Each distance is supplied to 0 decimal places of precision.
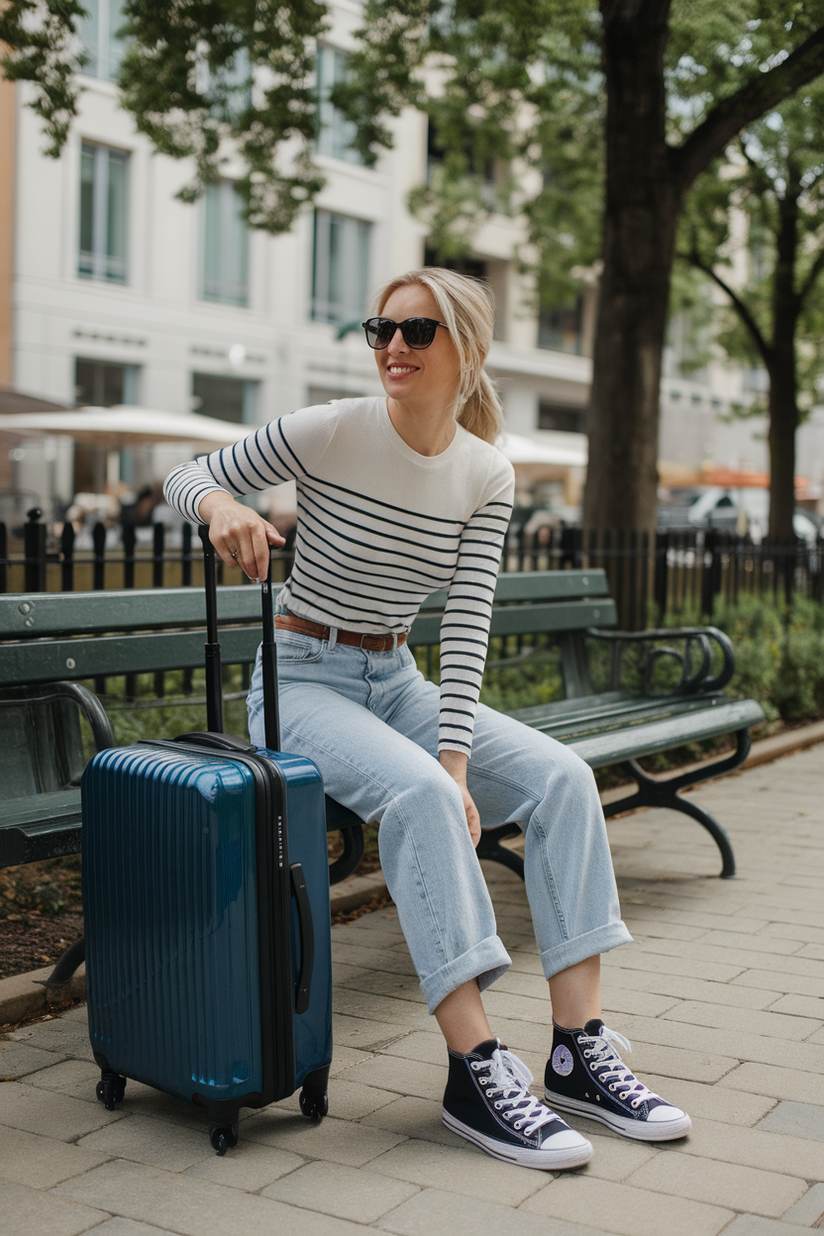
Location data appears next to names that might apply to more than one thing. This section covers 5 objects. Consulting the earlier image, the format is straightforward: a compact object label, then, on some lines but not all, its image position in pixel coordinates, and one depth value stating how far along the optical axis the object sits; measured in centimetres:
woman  270
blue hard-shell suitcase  255
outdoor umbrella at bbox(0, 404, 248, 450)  1745
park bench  351
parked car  2775
